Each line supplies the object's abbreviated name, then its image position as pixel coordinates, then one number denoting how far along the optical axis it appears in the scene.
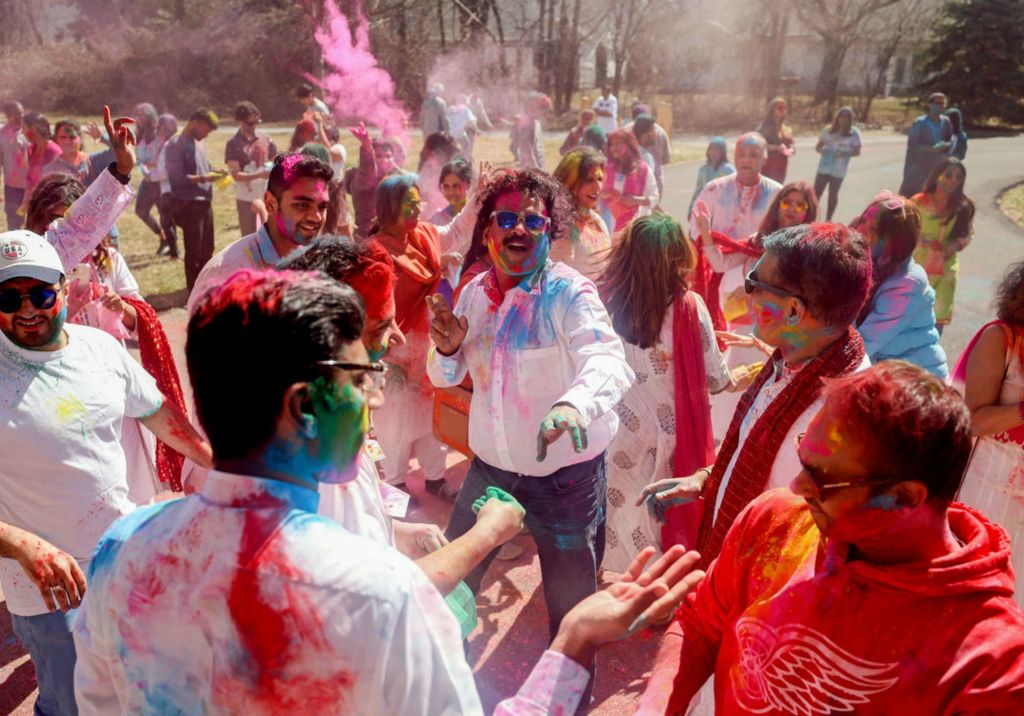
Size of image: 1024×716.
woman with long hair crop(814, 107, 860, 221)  12.69
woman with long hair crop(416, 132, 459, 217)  8.12
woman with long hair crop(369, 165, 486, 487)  5.26
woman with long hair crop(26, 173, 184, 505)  4.06
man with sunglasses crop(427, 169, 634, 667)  3.19
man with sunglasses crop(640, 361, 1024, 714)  1.51
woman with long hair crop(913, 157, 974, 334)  6.63
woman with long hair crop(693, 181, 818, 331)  5.26
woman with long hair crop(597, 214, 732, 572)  3.93
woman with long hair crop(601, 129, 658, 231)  7.98
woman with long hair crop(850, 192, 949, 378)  4.07
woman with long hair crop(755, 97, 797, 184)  11.47
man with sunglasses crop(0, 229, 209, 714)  2.63
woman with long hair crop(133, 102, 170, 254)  11.25
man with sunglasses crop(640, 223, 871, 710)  2.56
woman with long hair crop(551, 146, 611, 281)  5.29
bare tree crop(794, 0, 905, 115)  33.34
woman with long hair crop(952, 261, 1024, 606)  3.14
